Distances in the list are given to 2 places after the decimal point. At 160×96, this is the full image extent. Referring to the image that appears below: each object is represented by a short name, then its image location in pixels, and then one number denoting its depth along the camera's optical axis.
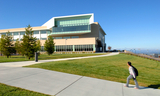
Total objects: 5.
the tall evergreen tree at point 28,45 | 17.47
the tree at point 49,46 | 30.26
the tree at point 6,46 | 24.99
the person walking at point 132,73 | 5.17
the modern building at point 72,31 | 48.58
